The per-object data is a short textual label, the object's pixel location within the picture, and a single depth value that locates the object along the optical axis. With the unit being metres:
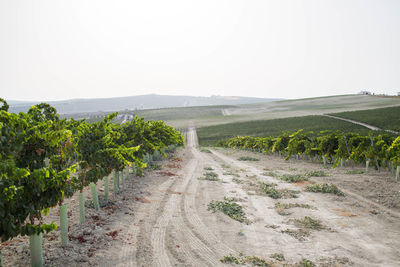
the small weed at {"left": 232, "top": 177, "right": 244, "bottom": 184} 18.93
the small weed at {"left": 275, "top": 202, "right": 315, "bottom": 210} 13.06
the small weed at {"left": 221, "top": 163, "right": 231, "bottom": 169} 26.60
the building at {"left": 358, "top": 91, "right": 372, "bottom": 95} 168.75
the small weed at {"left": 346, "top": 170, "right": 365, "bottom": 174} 19.91
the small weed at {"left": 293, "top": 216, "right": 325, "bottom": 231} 10.60
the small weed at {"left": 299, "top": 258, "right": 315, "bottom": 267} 7.72
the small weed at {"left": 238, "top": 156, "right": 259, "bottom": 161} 33.26
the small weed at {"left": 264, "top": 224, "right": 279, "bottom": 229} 10.61
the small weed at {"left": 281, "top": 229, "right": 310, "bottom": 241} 9.66
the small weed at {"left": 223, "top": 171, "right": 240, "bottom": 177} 21.80
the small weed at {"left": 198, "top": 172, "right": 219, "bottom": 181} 19.76
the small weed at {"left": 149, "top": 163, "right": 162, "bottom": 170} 24.17
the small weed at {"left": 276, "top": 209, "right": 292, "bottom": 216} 12.16
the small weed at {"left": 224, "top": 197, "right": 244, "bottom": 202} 14.19
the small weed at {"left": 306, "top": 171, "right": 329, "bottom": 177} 20.01
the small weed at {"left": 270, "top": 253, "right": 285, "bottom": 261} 8.08
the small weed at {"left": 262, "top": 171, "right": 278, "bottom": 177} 21.38
